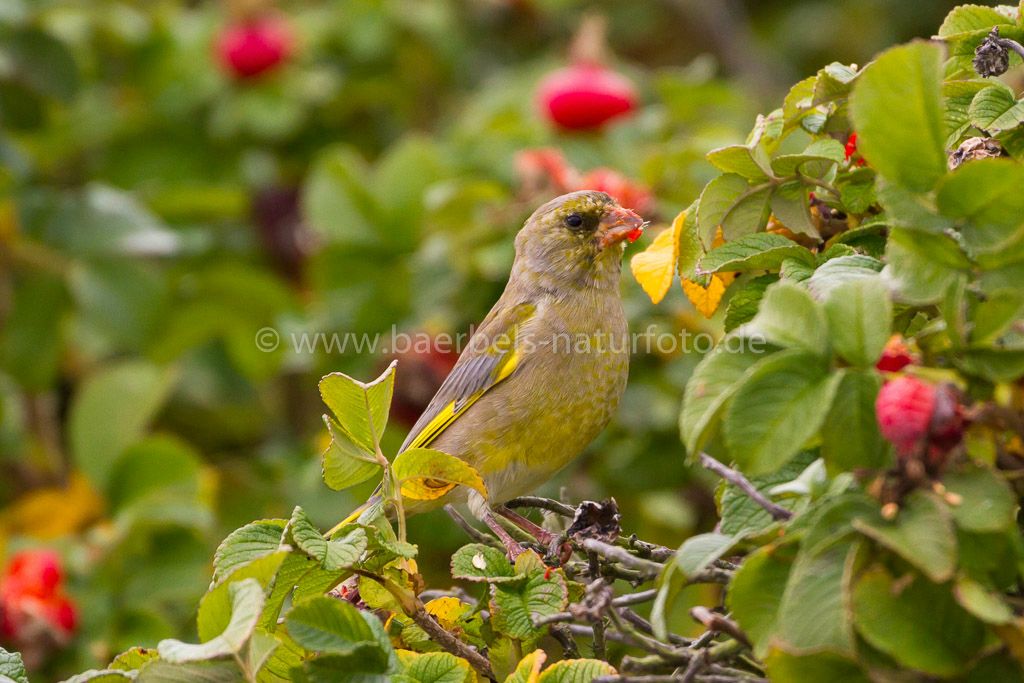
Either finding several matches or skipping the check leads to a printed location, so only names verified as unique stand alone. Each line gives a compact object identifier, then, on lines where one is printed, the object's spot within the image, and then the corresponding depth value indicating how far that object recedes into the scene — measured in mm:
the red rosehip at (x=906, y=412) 4998
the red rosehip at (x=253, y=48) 6365
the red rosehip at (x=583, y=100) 6253
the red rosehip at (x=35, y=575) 6120
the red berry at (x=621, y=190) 6126
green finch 6023
